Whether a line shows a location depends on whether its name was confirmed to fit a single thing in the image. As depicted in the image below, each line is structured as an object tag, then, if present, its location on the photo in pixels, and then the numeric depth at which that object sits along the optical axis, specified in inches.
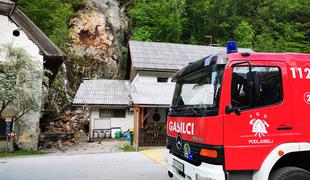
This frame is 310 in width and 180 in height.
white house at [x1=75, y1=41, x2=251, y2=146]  591.5
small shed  786.8
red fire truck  154.4
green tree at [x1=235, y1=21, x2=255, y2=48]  1182.9
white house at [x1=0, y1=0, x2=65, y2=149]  586.9
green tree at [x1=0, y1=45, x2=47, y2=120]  518.9
